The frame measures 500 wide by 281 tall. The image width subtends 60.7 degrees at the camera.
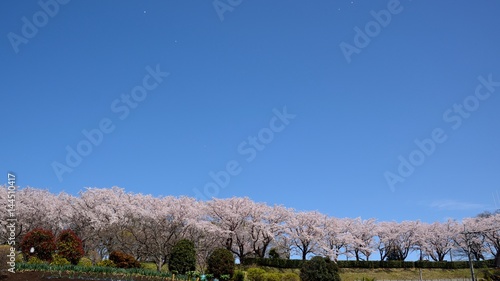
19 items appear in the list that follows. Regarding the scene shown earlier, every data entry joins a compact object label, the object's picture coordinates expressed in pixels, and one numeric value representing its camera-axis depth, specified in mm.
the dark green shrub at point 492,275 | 34525
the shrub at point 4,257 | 19312
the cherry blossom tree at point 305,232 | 45906
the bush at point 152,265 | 36888
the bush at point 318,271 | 25906
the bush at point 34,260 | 22297
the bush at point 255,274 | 28378
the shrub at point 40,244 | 24531
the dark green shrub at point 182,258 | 26594
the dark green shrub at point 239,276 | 27844
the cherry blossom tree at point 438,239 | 58531
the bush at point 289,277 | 28806
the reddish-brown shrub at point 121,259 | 25109
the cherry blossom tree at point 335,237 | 49281
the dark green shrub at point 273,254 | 44628
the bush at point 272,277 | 27888
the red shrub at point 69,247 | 24719
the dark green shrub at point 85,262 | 25594
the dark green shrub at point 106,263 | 24364
